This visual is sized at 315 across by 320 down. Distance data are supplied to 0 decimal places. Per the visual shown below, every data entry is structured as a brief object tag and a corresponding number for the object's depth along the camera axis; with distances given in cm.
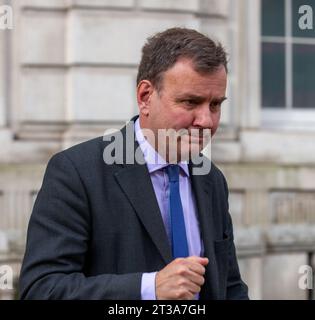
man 363
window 1227
